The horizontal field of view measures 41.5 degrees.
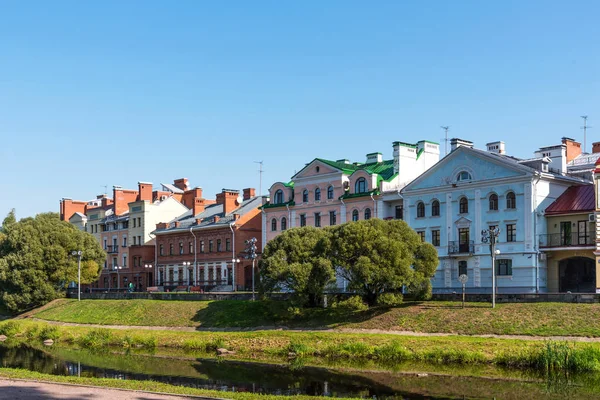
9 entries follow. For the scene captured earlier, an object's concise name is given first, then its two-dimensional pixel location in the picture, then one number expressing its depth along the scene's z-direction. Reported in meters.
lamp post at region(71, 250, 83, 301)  70.50
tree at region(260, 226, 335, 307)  49.69
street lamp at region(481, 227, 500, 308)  46.06
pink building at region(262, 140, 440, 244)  64.44
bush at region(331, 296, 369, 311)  48.25
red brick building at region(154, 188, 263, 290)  76.06
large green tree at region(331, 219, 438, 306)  48.16
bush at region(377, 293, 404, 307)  48.19
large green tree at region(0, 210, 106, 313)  69.75
